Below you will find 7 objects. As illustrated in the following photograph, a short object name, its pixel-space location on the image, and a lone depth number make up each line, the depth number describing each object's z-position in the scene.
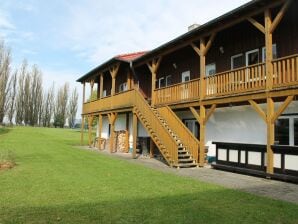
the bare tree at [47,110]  53.32
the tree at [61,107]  53.79
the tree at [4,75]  35.32
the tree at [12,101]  46.34
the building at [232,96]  7.89
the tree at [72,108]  56.86
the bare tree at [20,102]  48.69
